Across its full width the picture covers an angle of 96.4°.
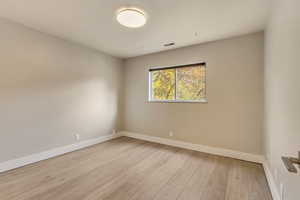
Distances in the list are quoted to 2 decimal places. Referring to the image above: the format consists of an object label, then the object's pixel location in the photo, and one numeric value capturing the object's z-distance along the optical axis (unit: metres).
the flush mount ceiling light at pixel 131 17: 1.94
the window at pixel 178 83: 3.30
